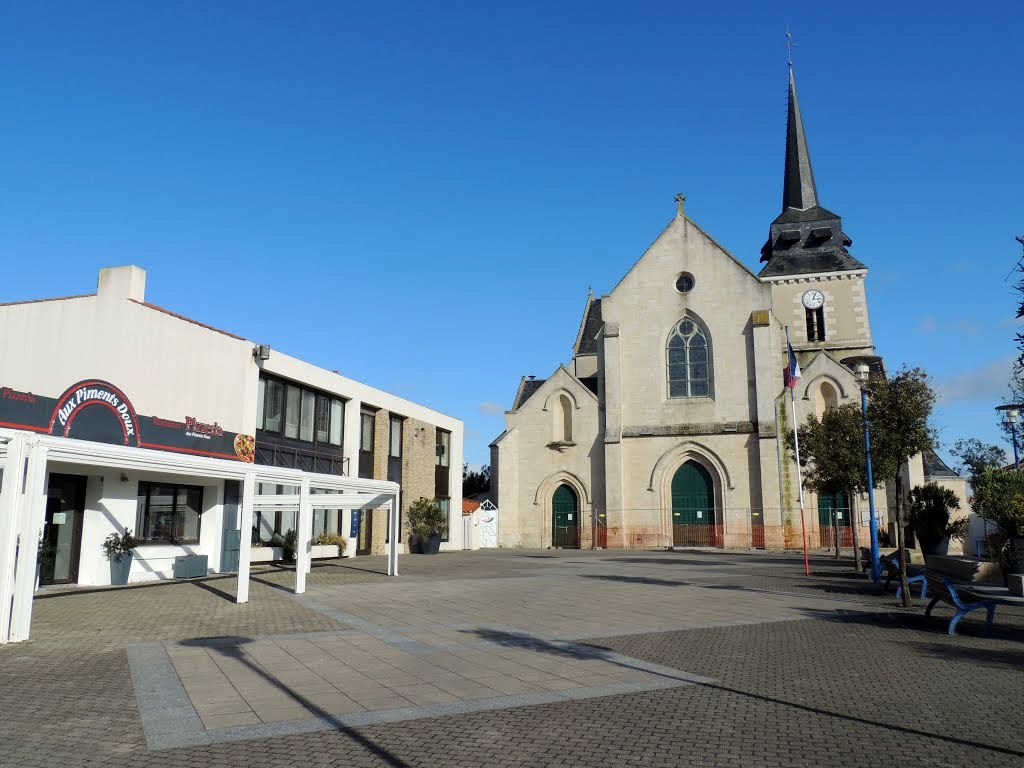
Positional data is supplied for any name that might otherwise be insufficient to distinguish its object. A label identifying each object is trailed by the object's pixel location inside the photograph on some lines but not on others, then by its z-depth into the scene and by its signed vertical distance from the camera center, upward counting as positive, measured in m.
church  37.41 +4.31
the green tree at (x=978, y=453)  47.66 +3.56
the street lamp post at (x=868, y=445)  17.08 +1.46
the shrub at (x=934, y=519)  27.09 -0.39
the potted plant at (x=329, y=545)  26.56 -1.23
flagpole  22.27 +2.16
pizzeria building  11.52 +1.67
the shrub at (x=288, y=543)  24.31 -1.01
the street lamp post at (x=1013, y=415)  18.87 +2.40
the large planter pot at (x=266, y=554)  23.05 -1.34
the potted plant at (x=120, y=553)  17.38 -0.95
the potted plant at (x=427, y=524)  32.59 -0.60
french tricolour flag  27.59 +4.92
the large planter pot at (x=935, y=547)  27.59 -1.40
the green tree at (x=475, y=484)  78.38 +2.65
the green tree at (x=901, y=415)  16.22 +1.98
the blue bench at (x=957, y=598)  10.76 -1.31
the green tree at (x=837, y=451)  20.81 +1.63
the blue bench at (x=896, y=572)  14.16 -1.44
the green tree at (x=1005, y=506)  15.43 +0.03
